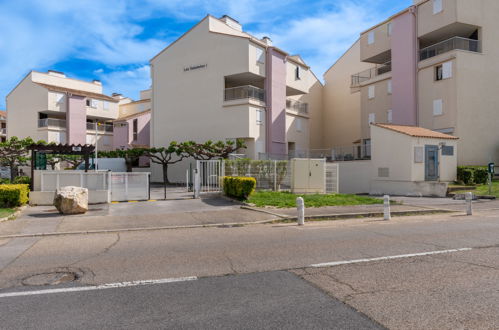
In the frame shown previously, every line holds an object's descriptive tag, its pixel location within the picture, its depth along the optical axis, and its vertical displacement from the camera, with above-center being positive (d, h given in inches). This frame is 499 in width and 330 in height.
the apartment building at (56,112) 1582.2 +256.8
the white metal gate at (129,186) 633.6 -32.7
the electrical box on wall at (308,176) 740.6 -16.7
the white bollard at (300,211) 432.1 -51.7
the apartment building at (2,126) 2418.7 +290.6
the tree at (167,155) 1114.1 +44.4
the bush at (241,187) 606.9 -32.0
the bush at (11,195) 539.8 -40.5
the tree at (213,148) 1064.2 +58.6
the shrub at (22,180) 745.6 -25.6
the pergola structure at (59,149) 639.8 +33.5
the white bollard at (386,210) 473.4 -55.3
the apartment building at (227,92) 1115.3 +248.1
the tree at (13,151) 1202.0 +57.3
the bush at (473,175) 861.7 -16.9
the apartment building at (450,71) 974.4 +275.8
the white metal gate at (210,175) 692.7 -13.8
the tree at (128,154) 1201.0 +47.9
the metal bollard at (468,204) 511.5 -52.3
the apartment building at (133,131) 1568.7 +162.3
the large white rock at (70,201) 493.1 -44.9
